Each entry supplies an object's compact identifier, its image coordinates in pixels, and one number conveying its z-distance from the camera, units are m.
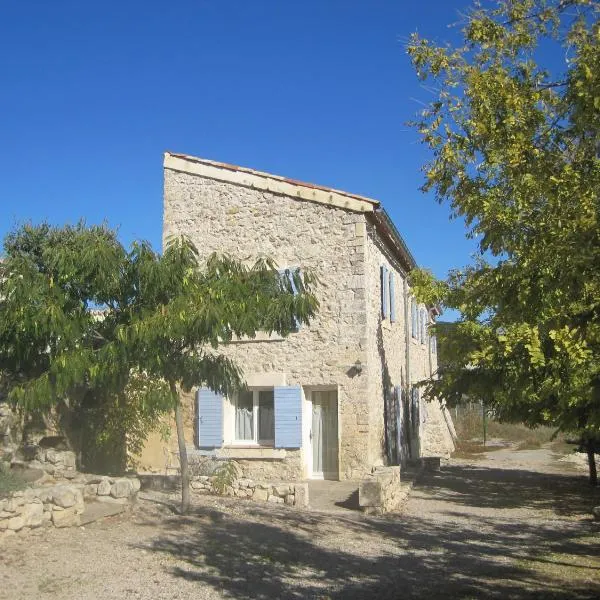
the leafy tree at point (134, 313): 8.74
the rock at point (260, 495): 11.85
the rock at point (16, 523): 7.92
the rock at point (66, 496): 8.64
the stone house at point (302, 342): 14.48
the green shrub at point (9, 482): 8.63
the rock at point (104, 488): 9.76
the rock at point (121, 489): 9.73
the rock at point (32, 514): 8.15
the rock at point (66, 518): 8.52
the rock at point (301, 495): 11.51
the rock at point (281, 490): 11.70
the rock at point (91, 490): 9.78
